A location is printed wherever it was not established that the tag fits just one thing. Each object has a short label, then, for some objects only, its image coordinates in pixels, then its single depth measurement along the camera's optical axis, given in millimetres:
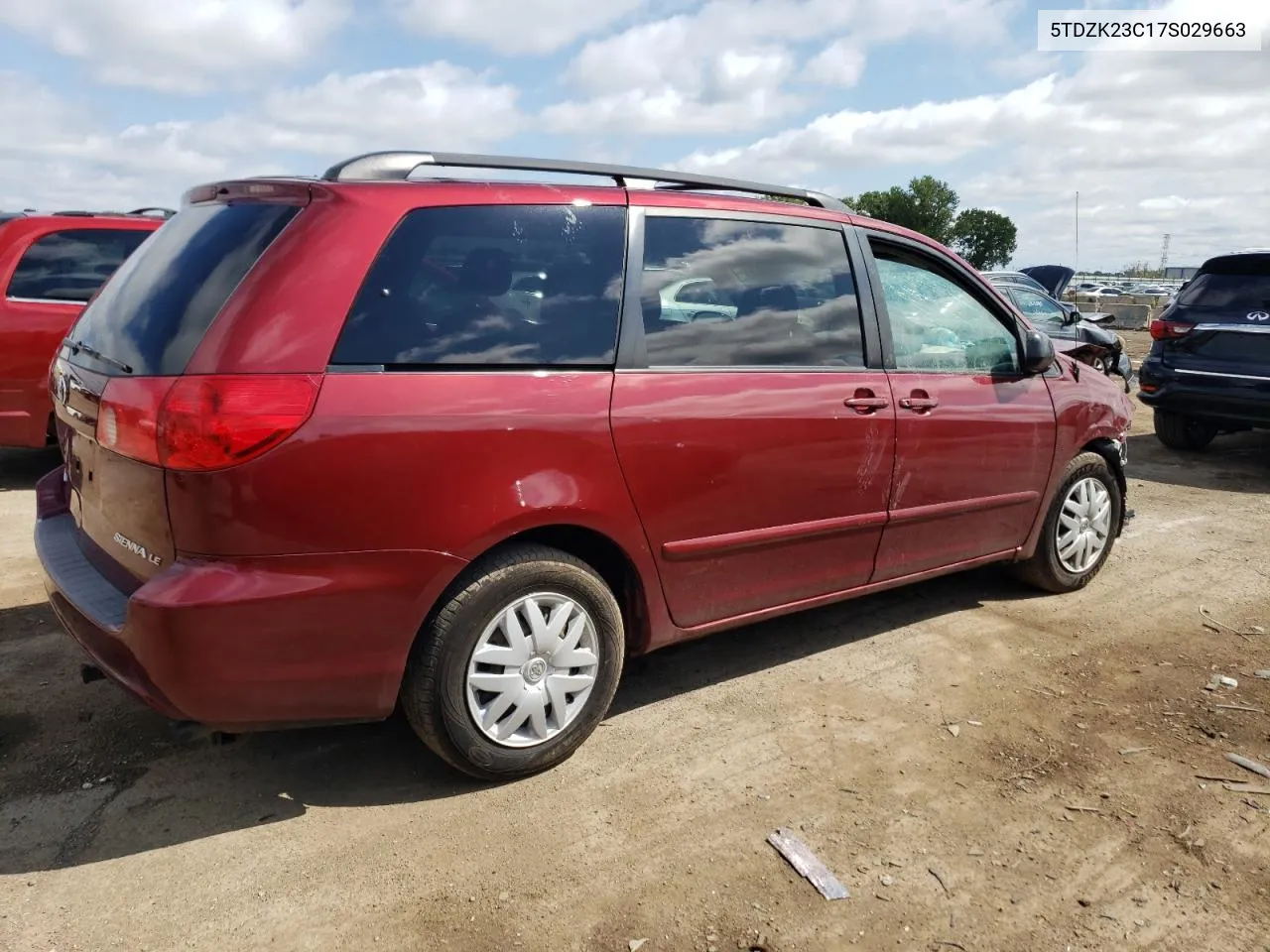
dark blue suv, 7723
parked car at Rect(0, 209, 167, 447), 6414
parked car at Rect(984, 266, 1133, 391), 9991
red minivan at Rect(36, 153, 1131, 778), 2469
